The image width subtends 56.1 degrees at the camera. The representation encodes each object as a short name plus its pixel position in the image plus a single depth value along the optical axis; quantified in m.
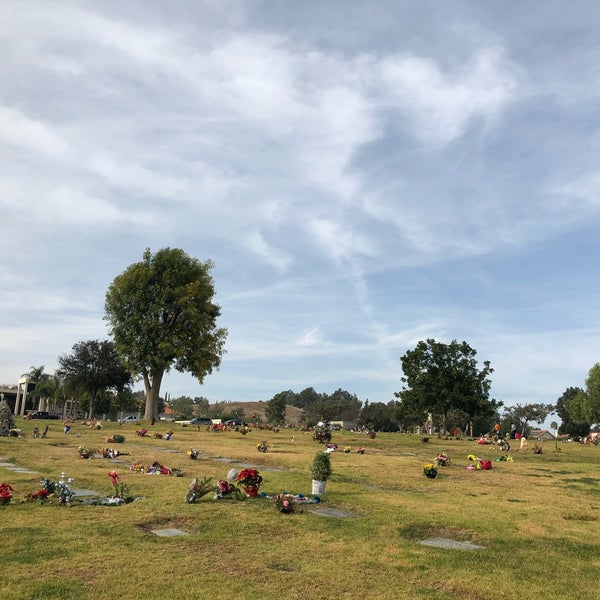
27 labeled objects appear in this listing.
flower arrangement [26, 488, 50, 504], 10.34
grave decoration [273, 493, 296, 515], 10.32
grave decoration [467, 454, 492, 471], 20.55
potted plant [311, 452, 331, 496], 12.27
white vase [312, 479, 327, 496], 12.38
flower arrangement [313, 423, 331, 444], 32.40
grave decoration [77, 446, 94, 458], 18.77
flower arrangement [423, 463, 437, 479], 17.14
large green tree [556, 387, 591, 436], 119.12
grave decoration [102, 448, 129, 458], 19.09
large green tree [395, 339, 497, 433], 53.16
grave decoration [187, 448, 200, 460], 19.58
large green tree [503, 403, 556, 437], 107.44
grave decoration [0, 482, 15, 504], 9.93
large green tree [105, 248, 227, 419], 48.25
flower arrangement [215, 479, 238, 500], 11.27
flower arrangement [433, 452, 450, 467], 20.75
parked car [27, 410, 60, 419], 60.16
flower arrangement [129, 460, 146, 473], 15.36
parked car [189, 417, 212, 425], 60.83
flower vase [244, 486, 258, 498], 11.73
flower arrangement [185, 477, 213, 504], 10.72
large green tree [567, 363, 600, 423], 81.12
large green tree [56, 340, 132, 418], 65.31
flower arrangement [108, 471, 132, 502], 10.85
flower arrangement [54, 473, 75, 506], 10.29
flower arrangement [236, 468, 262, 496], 11.77
